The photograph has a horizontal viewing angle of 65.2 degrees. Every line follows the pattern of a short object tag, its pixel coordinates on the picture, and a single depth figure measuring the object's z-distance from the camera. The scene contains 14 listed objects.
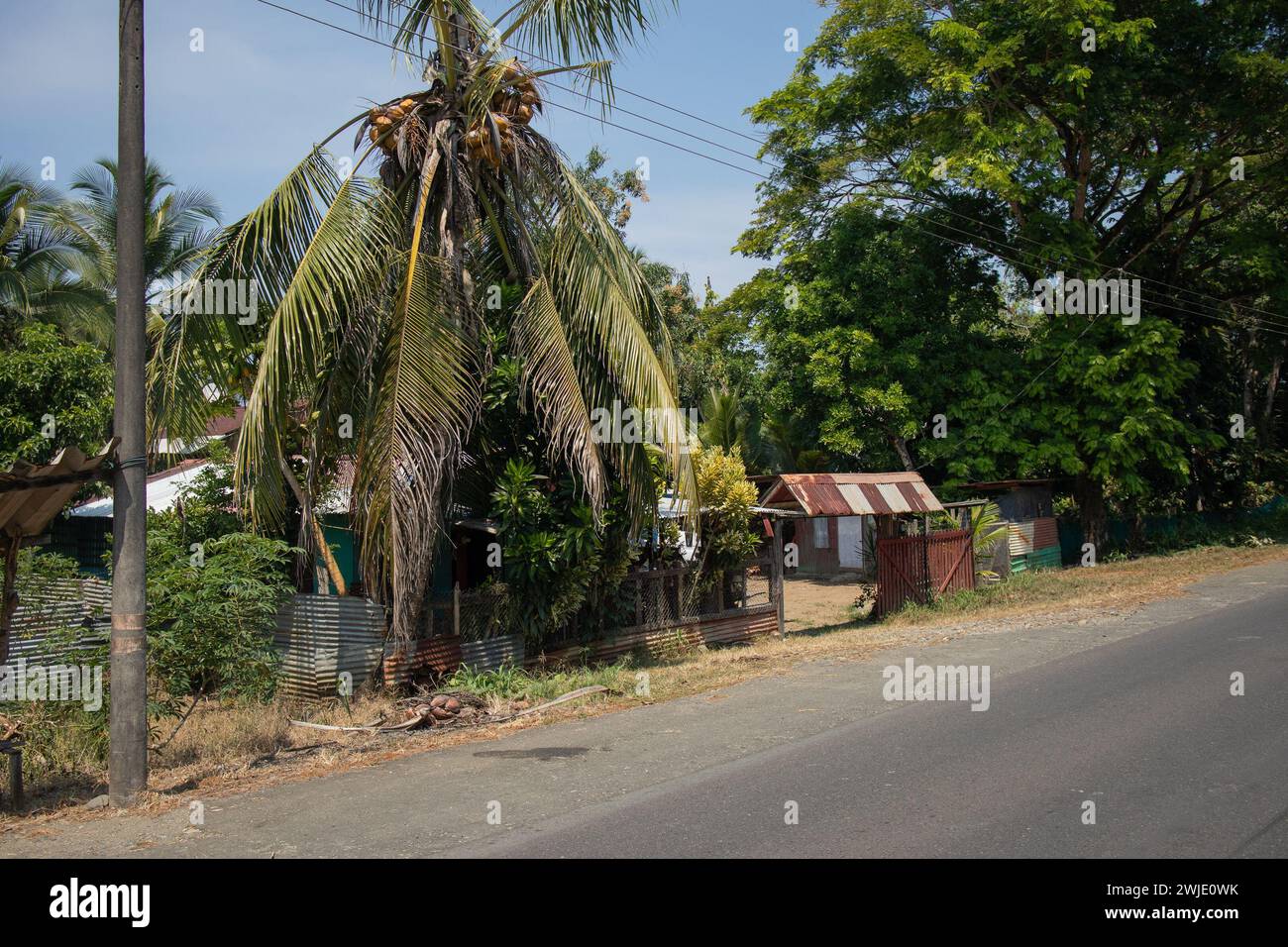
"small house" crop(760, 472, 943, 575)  16.06
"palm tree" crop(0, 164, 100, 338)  21.89
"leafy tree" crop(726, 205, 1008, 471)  23.80
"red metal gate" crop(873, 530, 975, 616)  17.89
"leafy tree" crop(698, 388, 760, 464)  28.81
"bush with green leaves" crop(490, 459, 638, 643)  11.12
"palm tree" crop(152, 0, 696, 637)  9.57
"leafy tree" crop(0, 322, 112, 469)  13.68
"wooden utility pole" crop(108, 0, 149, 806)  7.02
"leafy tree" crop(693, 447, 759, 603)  14.59
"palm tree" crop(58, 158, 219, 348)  23.39
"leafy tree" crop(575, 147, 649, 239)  29.72
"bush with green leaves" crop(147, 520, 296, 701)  8.63
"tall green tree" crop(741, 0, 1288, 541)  22.23
